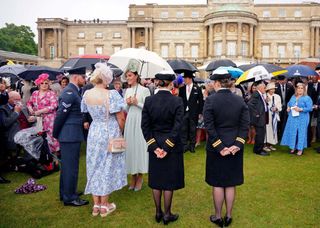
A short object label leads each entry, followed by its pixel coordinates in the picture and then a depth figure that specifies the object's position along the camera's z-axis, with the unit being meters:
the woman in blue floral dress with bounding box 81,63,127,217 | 4.56
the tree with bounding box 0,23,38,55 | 78.88
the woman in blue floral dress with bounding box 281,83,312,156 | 8.84
